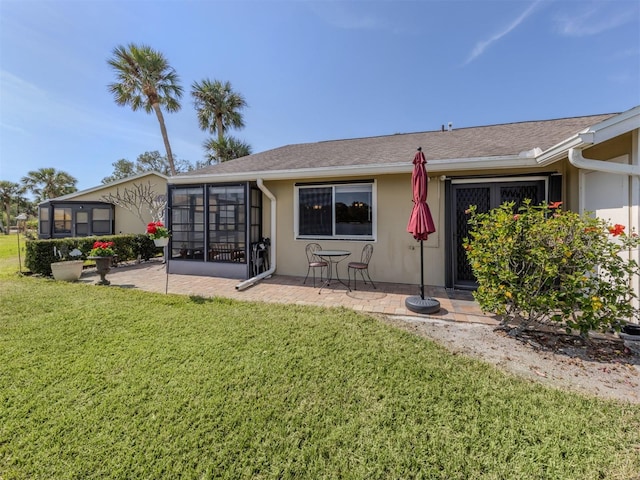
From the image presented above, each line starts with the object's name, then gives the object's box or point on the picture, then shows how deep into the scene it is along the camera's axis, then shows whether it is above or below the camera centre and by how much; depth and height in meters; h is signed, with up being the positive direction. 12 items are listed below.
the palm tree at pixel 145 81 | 13.62 +8.50
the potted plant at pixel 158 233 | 5.71 +0.12
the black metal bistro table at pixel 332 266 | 6.75 -0.73
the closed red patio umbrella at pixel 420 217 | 4.65 +0.39
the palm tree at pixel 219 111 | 18.36 +9.24
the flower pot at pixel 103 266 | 6.73 -0.68
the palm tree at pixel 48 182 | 27.95 +6.15
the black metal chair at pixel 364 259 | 6.78 -0.53
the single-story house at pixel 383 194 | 5.19 +1.07
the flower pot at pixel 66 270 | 7.11 -0.84
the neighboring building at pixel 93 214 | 15.77 +1.58
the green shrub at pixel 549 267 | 3.23 -0.37
